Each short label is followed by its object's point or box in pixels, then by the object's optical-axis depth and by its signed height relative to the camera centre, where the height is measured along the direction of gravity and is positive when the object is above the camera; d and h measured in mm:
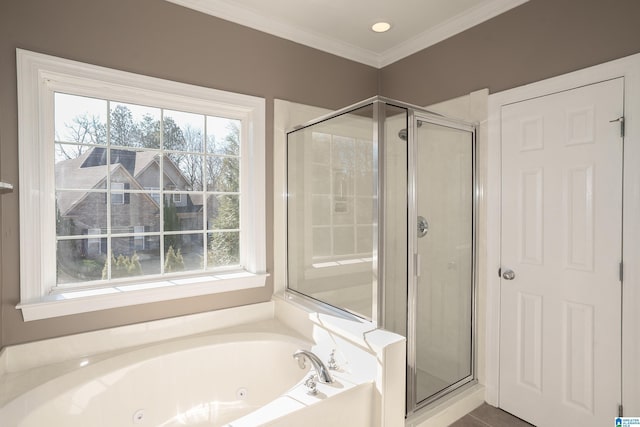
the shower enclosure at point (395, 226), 1812 -125
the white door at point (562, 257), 1694 -292
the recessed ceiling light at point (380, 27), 2383 +1302
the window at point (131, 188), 1684 +120
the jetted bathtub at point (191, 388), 1408 -874
